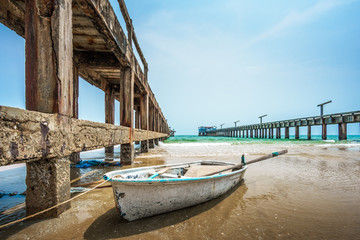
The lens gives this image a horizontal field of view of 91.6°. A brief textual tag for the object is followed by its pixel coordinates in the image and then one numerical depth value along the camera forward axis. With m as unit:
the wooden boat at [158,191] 2.54
